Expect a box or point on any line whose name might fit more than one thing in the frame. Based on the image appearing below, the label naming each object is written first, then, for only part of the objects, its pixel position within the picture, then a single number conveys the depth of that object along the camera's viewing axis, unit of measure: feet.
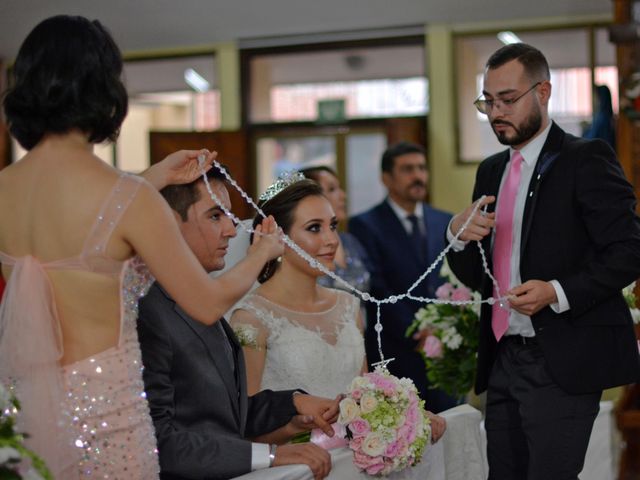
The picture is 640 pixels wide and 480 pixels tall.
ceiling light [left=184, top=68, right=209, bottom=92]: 35.04
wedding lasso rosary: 8.39
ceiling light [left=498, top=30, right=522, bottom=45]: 31.71
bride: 10.83
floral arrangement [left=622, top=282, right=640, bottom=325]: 11.62
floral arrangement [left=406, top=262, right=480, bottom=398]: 12.68
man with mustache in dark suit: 17.29
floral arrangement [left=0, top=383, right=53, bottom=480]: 5.45
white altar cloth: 8.87
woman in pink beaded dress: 6.68
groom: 7.71
